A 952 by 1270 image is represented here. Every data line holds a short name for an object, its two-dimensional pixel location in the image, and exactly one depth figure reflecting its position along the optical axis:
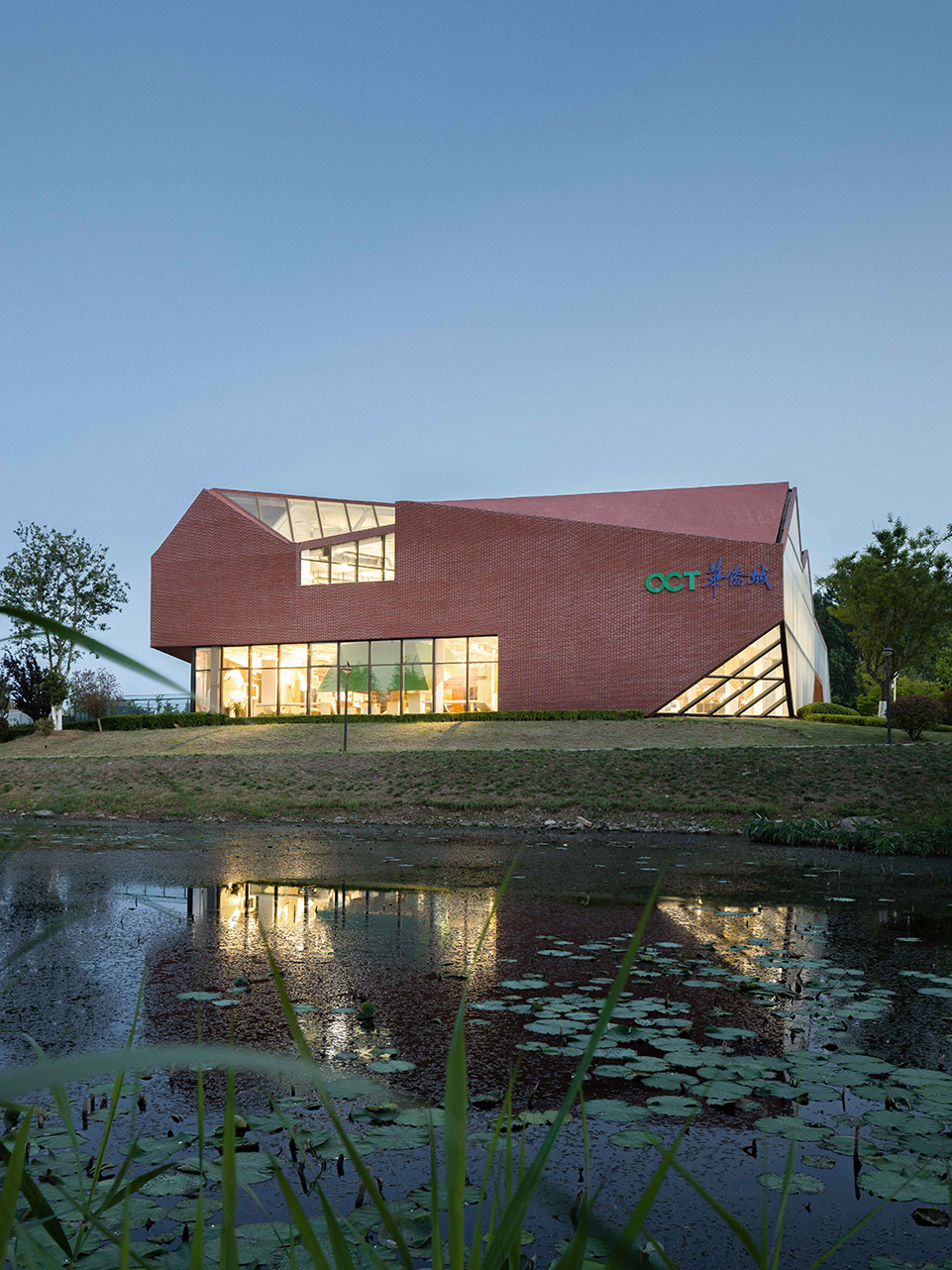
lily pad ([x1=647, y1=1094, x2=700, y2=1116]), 3.27
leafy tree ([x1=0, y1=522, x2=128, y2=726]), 38.56
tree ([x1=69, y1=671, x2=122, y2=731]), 36.44
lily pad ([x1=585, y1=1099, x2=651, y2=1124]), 3.26
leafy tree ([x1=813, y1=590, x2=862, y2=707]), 74.06
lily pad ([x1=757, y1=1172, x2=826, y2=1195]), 2.82
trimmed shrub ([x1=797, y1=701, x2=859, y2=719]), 34.88
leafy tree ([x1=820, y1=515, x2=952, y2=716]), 36.91
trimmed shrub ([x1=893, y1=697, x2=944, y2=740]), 27.45
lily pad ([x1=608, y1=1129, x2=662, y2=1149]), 3.07
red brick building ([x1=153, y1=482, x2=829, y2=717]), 35.25
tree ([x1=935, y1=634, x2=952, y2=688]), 54.38
